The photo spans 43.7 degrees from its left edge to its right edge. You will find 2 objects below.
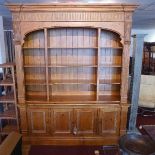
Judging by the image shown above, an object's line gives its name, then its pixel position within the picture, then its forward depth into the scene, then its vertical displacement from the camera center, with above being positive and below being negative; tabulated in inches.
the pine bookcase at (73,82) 118.0 -12.5
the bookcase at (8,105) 119.3 -29.9
